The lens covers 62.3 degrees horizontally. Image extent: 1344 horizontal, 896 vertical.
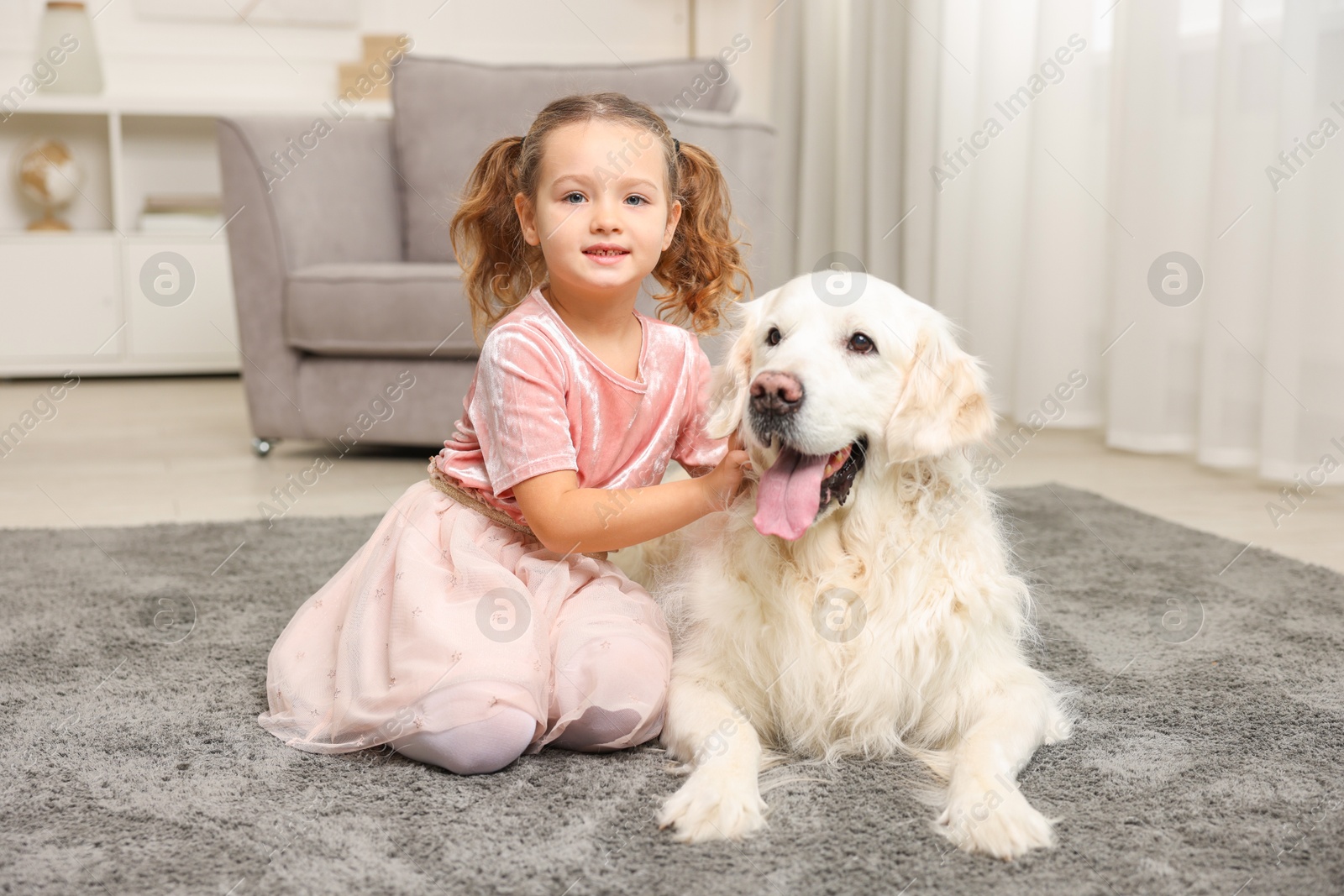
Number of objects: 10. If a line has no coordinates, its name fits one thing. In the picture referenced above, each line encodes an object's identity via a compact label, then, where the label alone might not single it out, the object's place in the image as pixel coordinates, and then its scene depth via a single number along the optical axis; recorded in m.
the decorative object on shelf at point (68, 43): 5.30
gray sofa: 3.19
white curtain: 2.71
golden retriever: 1.24
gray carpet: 1.05
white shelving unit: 5.18
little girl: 1.33
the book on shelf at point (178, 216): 5.41
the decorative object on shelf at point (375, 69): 5.79
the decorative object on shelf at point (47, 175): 5.44
